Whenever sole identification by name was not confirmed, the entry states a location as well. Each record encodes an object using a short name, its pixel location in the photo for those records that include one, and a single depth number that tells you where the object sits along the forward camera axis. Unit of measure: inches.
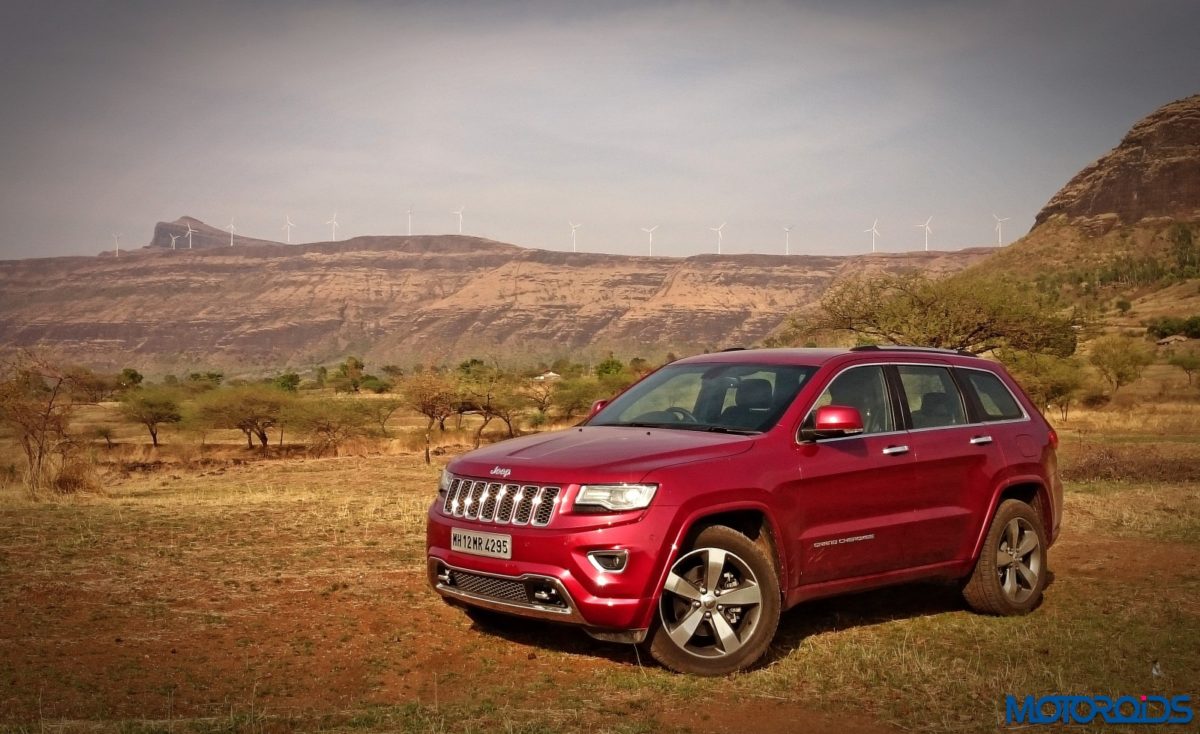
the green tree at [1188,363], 2169.0
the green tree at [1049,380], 1701.5
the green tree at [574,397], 2180.1
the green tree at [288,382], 2637.6
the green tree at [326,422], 1923.0
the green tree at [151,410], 2078.0
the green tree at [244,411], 1974.7
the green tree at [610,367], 2786.7
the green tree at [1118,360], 2009.1
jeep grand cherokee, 239.5
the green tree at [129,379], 2529.5
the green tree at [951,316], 1298.0
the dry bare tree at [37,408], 813.9
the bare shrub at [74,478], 740.0
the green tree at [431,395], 1995.6
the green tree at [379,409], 1989.4
